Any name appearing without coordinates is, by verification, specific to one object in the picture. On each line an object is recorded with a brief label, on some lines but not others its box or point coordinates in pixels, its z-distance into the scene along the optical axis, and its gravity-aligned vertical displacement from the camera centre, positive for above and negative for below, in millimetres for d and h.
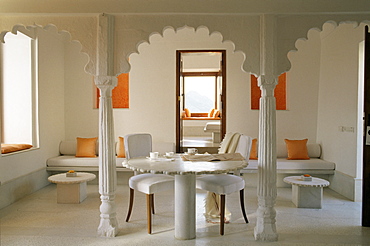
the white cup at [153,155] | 4090 -494
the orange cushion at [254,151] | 6625 -720
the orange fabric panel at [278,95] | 7348 +393
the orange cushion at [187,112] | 12203 +43
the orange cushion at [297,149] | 6594 -681
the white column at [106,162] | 3871 -549
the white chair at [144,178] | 3977 -790
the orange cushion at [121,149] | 6762 -700
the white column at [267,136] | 3775 -247
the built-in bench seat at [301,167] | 6184 -948
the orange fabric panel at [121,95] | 7535 +391
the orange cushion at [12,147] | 5172 -545
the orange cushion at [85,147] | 6801 -671
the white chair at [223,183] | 3903 -810
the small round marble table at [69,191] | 5301 -1193
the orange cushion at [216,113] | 11961 +10
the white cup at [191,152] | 4305 -480
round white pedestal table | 3555 -768
